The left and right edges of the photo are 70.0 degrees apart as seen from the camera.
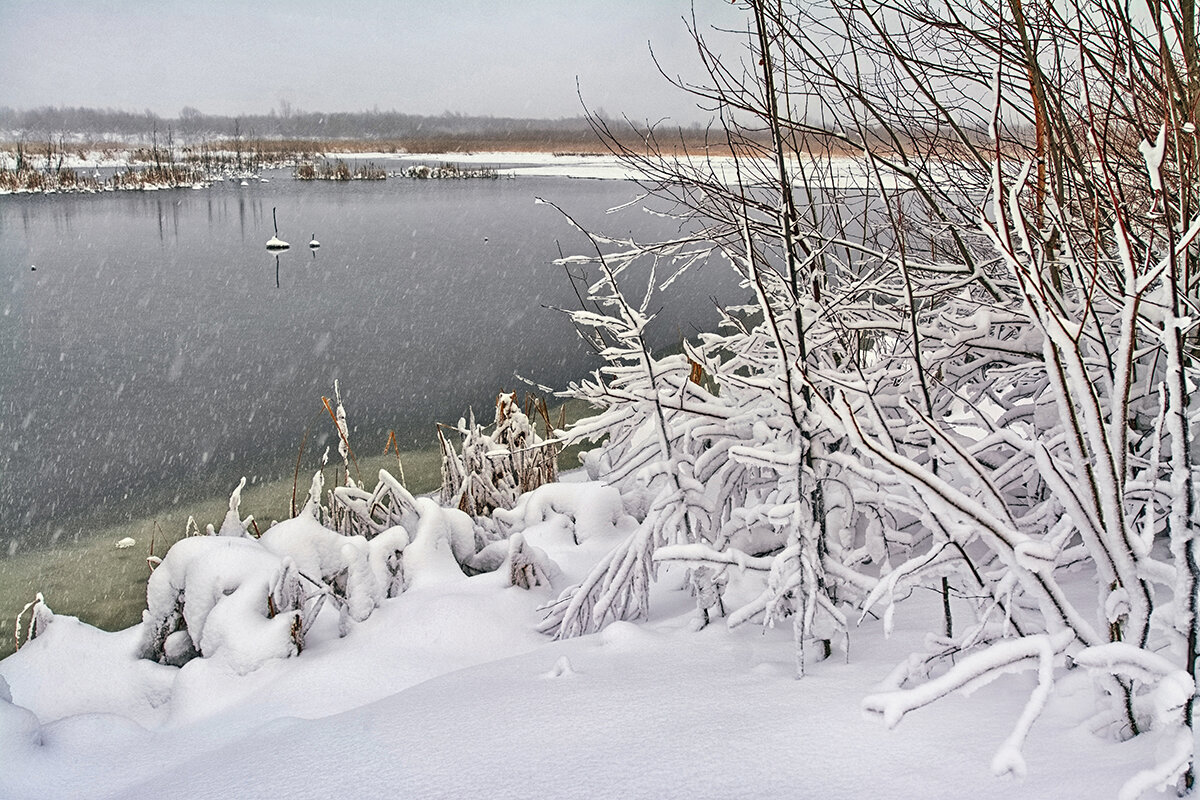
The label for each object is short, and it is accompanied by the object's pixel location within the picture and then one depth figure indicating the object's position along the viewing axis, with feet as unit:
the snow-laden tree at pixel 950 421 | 4.28
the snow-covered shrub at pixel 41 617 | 11.34
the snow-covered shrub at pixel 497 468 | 18.83
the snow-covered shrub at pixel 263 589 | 10.03
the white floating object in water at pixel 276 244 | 67.41
